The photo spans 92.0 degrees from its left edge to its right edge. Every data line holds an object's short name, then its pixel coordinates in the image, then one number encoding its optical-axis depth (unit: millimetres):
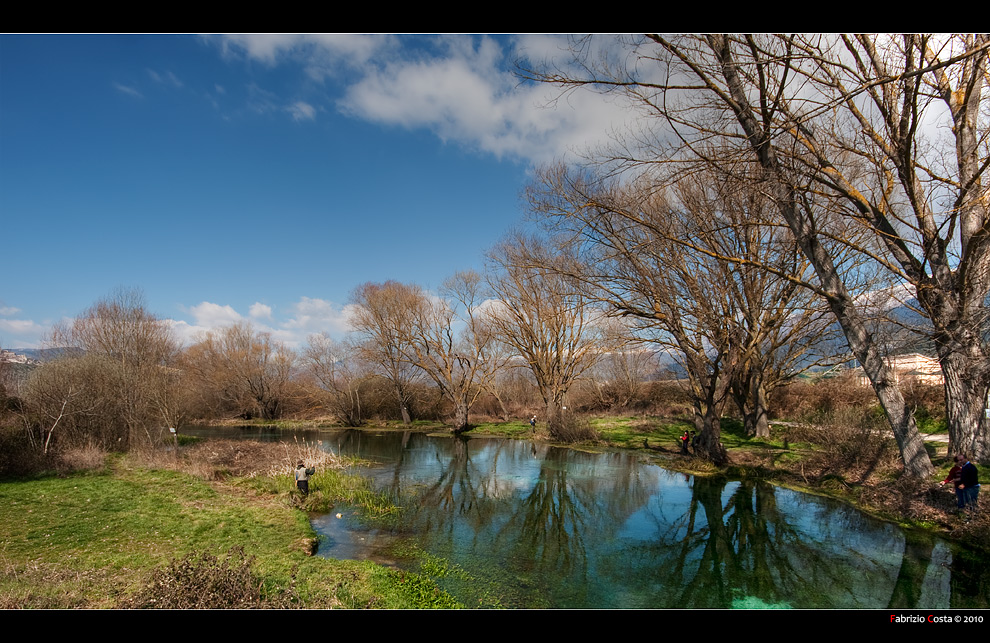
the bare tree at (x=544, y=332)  30609
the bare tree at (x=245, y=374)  41906
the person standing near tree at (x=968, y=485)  9180
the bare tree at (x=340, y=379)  37688
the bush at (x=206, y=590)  5395
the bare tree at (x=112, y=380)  16594
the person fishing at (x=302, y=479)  13281
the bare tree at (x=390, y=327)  34500
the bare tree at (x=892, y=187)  9125
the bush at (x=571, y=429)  24953
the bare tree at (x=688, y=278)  15453
